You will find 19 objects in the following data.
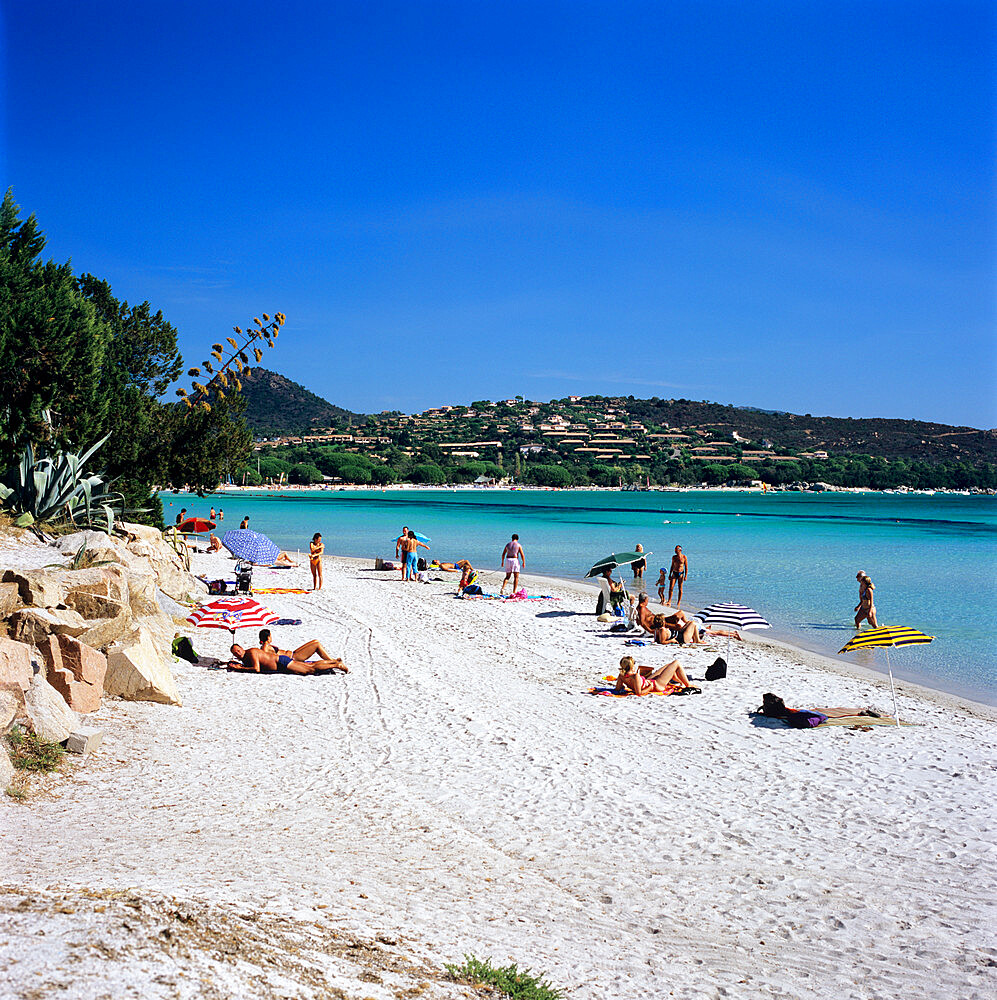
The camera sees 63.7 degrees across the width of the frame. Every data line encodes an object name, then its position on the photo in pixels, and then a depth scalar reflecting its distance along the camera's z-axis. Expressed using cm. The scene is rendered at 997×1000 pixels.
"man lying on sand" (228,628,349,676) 1105
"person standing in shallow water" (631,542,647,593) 2625
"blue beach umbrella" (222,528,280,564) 2306
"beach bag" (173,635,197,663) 1114
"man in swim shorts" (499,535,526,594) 2064
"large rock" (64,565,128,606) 910
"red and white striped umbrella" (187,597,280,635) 1241
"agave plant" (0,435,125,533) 1488
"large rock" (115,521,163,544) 1596
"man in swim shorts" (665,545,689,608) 2125
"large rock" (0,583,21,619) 777
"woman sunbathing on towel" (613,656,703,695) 1095
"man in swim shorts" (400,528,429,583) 2391
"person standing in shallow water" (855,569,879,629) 1722
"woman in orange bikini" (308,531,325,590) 2045
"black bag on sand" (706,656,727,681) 1194
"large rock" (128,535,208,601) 1488
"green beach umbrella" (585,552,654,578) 1761
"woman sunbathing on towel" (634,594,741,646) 1481
